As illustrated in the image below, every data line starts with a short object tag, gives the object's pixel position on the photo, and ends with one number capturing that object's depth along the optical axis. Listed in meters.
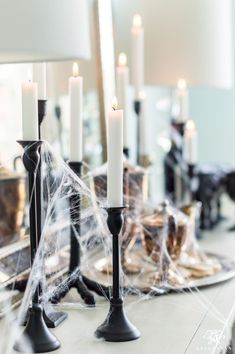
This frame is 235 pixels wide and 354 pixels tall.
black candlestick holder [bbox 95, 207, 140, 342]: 1.44
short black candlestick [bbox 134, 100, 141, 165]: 2.19
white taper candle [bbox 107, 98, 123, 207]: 1.42
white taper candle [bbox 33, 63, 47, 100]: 1.53
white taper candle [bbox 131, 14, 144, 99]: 2.19
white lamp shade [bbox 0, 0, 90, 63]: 1.20
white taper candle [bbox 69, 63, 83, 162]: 1.63
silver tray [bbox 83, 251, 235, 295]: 1.72
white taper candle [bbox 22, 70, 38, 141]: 1.38
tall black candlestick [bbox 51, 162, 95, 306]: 1.60
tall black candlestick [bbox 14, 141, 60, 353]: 1.38
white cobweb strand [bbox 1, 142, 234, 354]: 1.47
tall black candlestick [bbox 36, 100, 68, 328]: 1.52
